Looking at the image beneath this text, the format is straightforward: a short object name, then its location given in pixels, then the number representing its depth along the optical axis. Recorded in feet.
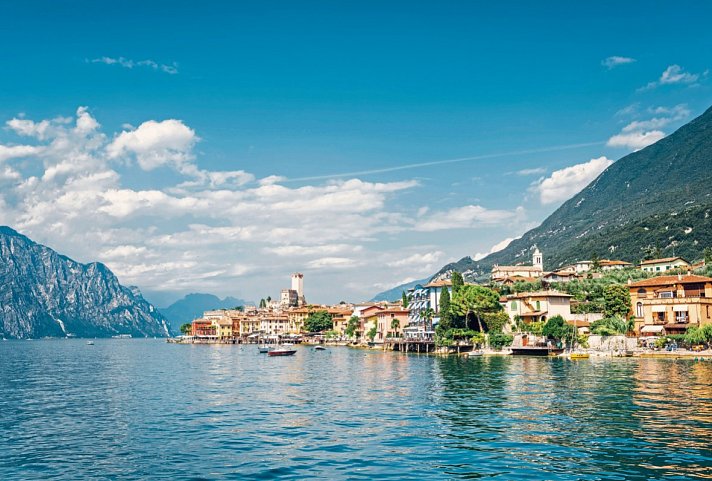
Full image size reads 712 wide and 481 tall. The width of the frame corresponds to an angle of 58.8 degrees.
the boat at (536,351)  296.51
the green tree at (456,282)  366.12
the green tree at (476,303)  341.82
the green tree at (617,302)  313.94
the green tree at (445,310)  353.92
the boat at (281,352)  389.80
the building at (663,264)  405.39
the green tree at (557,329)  304.91
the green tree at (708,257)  392.10
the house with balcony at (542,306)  331.57
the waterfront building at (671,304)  283.38
